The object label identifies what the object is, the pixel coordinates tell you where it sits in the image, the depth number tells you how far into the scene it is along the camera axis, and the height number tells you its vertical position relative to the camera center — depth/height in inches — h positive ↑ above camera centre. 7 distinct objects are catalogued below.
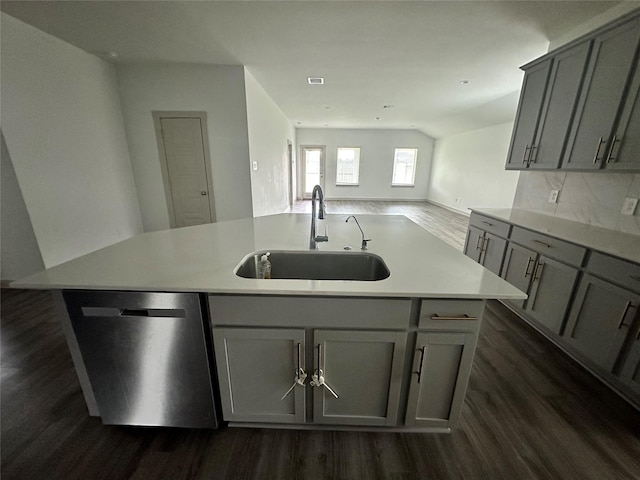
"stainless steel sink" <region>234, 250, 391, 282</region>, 57.2 -21.3
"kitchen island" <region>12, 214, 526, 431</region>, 41.1 -27.4
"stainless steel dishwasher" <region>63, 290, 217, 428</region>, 41.9 -32.4
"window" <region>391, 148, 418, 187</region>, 356.5 +10.1
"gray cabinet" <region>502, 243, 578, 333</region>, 73.6 -33.9
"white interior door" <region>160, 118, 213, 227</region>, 142.1 +0.2
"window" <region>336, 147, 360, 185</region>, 357.1 +9.2
